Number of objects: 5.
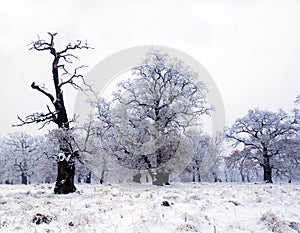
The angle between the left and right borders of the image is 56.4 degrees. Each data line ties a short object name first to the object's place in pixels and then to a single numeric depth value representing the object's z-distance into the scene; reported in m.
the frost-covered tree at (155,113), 24.44
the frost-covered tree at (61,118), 14.97
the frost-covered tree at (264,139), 32.97
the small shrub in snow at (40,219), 7.19
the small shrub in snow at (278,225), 6.16
